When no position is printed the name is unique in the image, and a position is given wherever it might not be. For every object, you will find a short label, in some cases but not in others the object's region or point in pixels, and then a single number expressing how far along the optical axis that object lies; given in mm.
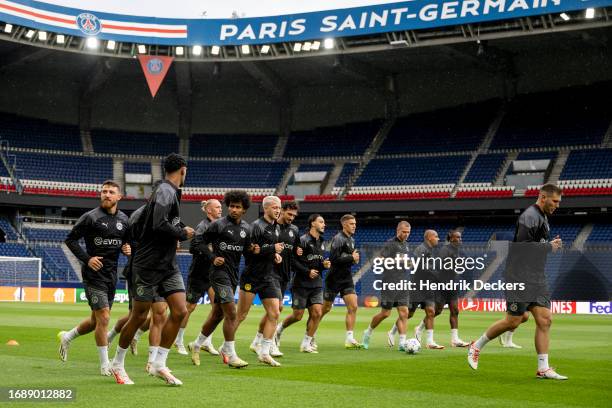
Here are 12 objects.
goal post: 42344
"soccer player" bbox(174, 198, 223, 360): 13289
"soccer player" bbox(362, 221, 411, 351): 14875
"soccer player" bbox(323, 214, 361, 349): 15117
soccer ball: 14328
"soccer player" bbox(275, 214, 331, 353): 14430
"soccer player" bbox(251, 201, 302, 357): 13312
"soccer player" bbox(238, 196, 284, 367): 11844
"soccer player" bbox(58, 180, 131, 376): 10203
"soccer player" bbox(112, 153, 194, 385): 9086
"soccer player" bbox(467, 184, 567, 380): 10570
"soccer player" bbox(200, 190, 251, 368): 11195
